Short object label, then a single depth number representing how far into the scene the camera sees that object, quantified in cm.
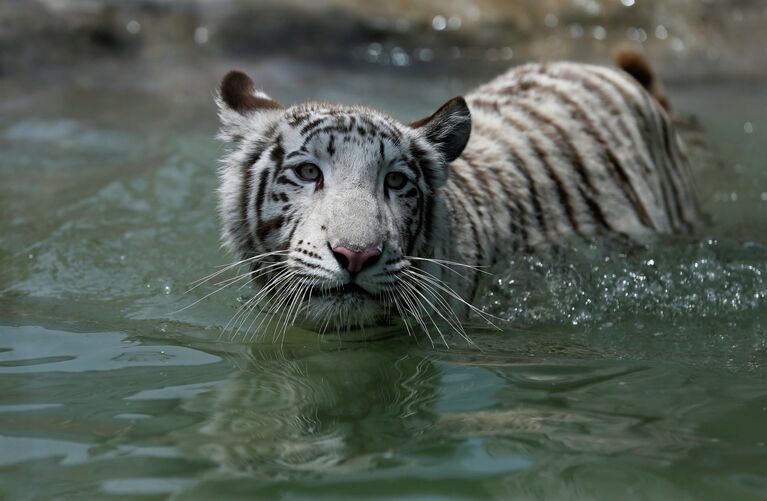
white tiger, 611
